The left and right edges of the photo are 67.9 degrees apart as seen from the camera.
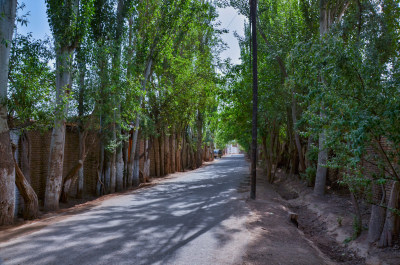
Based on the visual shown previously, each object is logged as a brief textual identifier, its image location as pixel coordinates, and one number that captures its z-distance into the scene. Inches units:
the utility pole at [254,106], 448.5
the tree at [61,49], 367.2
